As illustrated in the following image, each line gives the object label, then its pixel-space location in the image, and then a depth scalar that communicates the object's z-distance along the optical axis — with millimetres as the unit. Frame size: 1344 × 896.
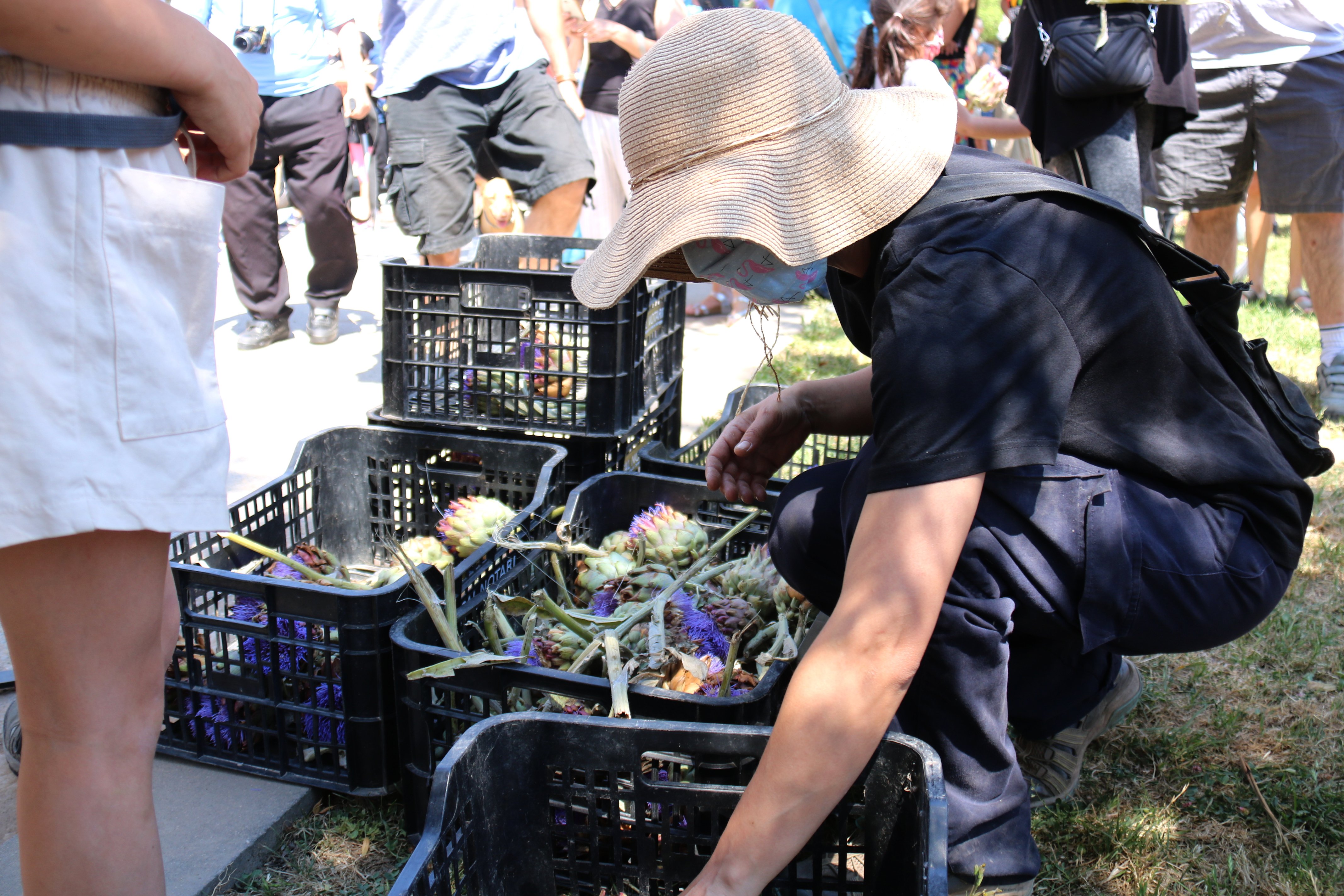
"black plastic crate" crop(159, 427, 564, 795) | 1838
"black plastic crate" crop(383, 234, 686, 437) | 2646
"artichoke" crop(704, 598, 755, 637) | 2010
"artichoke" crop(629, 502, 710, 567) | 2295
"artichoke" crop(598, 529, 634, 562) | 2320
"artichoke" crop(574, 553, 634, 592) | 2213
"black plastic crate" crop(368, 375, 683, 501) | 2723
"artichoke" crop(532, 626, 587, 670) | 1912
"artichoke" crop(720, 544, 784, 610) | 2107
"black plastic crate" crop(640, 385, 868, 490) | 2559
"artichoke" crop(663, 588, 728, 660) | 1949
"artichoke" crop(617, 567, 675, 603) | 2146
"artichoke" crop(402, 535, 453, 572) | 2379
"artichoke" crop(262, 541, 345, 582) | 2340
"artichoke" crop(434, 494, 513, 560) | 2404
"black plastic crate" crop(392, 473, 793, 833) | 1592
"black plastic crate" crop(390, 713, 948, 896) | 1296
